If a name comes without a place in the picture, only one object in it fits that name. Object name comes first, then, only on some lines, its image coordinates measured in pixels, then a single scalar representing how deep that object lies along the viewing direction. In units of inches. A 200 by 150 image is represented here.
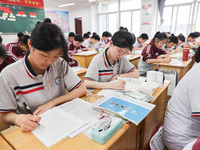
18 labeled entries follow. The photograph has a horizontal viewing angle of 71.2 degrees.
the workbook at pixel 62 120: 27.3
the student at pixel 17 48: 99.2
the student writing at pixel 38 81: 31.4
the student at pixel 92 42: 218.0
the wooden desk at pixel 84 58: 150.2
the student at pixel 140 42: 176.2
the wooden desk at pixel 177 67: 98.5
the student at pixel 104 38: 228.3
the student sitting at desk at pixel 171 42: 137.9
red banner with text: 204.2
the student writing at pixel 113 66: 54.3
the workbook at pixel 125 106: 32.0
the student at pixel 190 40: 174.2
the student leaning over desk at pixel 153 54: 102.9
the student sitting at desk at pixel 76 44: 152.3
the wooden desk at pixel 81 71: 87.9
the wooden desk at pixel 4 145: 25.3
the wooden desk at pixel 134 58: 128.5
